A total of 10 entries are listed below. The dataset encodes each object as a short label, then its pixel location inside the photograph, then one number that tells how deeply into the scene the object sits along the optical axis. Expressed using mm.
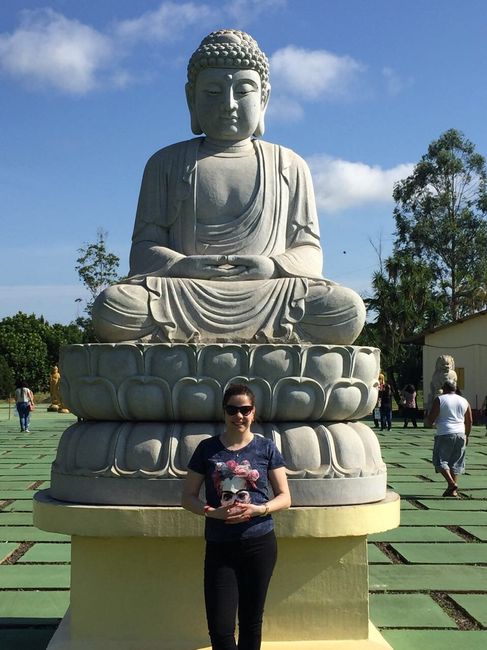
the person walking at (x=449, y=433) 8070
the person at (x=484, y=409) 19669
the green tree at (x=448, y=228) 30812
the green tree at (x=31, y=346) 42812
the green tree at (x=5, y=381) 35000
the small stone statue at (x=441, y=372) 14851
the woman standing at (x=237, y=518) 2838
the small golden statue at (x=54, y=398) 23634
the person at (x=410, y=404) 19031
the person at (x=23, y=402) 16000
